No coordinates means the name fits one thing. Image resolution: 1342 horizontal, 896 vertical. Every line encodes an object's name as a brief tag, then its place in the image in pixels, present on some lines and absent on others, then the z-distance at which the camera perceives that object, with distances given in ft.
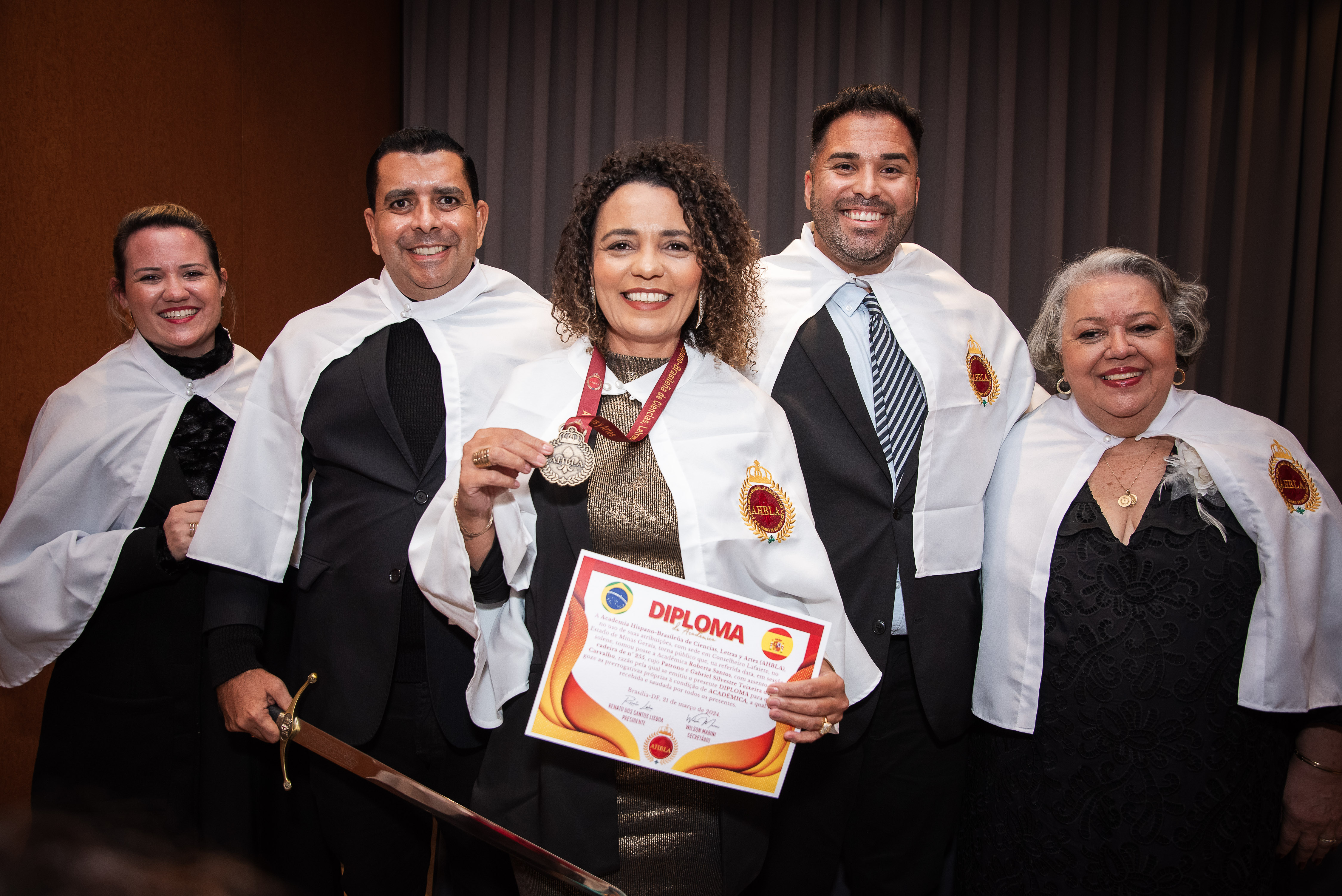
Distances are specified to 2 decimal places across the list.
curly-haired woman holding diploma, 4.69
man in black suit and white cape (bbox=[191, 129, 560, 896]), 5.89
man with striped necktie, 6.26
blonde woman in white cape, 6.44
